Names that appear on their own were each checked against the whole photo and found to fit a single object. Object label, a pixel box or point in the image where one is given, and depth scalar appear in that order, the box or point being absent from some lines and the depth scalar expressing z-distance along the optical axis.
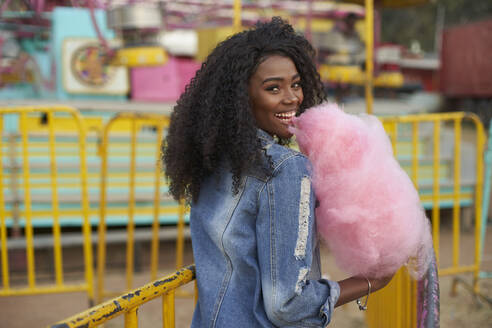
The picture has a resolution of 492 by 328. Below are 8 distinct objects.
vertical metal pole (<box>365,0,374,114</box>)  3.99
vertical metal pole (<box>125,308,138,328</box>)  1.24
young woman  1.10
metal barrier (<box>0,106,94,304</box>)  2.81
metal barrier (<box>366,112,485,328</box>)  1.94
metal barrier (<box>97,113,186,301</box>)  4.38
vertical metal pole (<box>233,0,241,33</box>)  4.07
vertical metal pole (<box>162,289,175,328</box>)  1.39
